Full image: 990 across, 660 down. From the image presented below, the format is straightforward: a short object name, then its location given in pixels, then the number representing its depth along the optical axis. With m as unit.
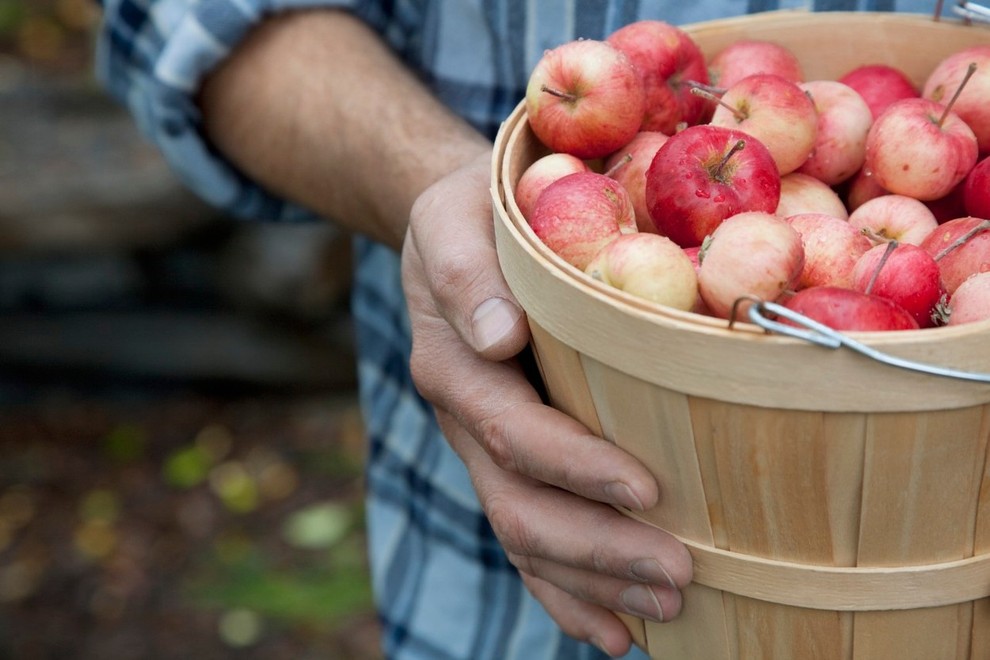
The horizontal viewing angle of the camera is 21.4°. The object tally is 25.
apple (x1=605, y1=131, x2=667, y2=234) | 0.91
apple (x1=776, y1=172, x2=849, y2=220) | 0.90
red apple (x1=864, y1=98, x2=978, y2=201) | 0.88
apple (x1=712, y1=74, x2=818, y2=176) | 0.89
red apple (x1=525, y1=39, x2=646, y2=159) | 0.89
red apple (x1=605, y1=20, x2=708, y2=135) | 0.91
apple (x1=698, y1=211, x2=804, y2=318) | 0.82
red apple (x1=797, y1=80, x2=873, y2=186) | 0.91
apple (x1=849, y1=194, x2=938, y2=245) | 0.89
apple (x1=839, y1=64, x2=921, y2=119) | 0.93
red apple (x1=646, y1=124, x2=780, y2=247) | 0.87
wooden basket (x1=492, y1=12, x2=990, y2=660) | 0.79
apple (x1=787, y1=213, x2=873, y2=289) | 0.86
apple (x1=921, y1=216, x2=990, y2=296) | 0.86
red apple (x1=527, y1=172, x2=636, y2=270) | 0.86
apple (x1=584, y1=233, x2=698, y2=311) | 0.82
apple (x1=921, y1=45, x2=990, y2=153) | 0.91
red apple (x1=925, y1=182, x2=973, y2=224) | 0.92
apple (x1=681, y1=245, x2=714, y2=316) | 0.84
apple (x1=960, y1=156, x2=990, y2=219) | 0.89
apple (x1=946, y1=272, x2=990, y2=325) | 0.82
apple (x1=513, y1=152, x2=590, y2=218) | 0.89
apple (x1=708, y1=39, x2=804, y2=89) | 0.93
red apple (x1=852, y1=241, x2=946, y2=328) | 0.84
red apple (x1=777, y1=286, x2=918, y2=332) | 0.80
